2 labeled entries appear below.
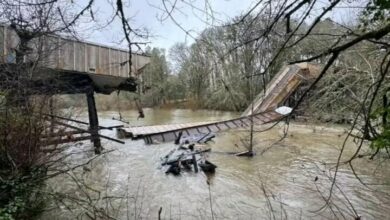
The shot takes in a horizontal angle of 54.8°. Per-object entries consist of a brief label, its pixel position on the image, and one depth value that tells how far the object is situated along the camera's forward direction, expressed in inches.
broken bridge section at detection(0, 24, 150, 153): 270.4
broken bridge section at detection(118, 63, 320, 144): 705.0
